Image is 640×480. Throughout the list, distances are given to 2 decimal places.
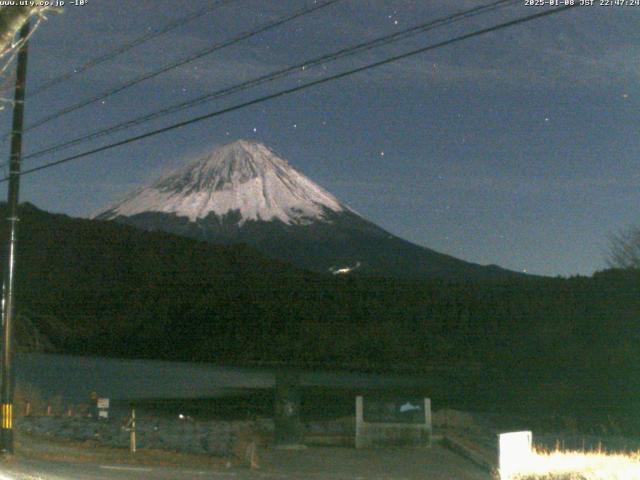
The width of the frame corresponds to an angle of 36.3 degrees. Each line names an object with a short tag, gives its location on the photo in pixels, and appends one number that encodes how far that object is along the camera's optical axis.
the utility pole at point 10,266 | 17.73
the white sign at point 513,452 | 13.43
